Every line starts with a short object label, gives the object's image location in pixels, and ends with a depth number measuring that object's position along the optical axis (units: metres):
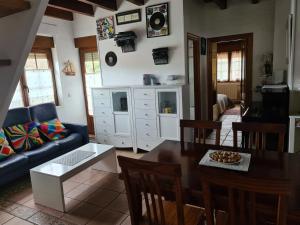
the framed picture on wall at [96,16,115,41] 4.31
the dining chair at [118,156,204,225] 1.22
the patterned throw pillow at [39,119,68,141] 3.86
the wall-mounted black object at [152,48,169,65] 3.82
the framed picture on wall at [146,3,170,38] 3.75
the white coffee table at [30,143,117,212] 2.50
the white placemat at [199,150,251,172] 1.60
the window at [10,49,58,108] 4.14
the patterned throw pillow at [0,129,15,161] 3.12
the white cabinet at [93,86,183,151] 3.77
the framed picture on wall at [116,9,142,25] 4.00
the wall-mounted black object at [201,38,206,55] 4.55
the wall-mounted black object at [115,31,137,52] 4.02
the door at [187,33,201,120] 4.24
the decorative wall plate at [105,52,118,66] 4.44
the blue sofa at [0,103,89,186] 2.99
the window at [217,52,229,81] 8.85
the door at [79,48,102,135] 5.04
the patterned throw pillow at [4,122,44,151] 3.42
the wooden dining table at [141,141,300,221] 1.33
